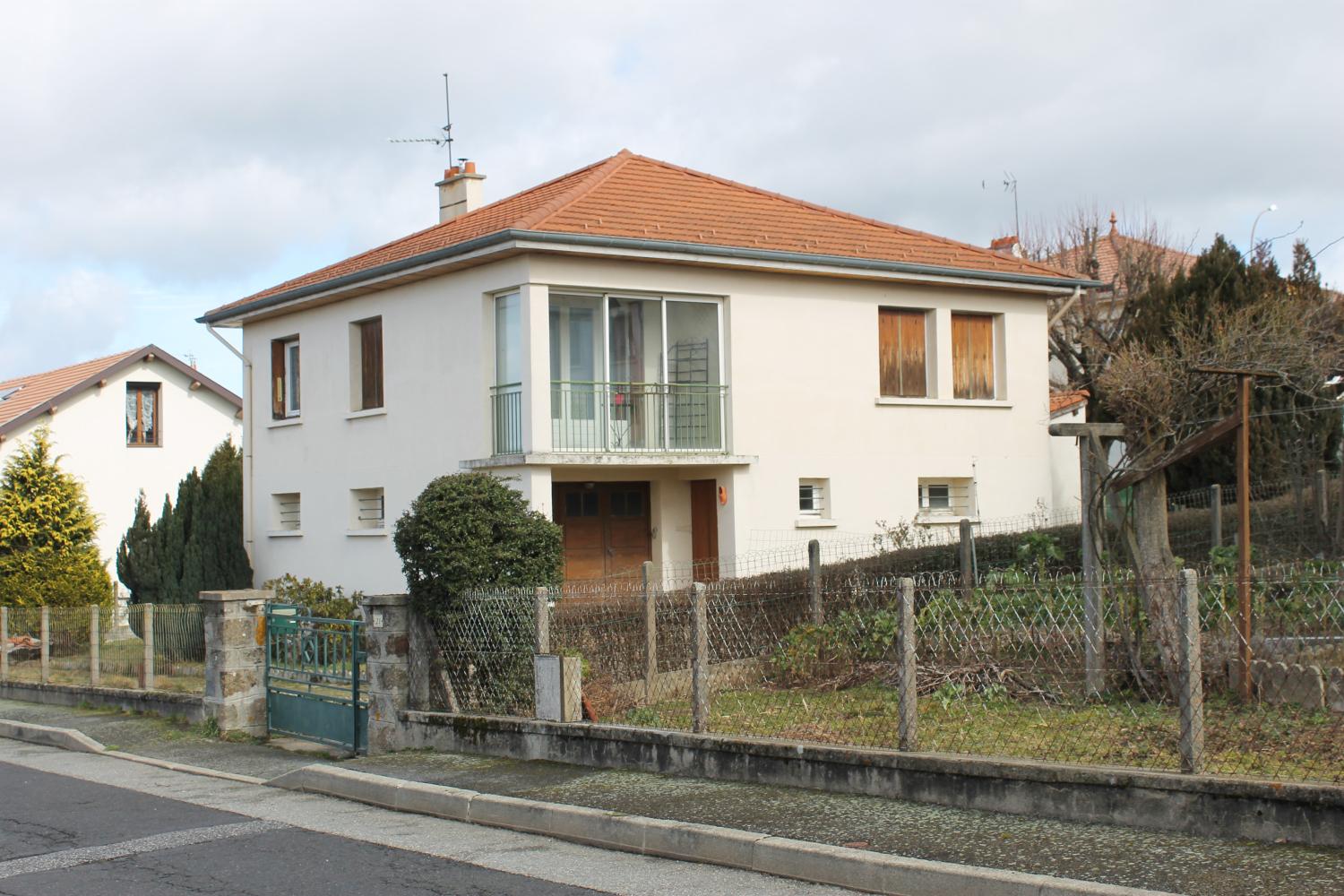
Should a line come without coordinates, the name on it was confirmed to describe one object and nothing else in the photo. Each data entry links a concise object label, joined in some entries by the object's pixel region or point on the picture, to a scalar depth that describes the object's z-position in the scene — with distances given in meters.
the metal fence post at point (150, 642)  16.20
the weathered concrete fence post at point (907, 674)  8.47
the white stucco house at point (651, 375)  19.53
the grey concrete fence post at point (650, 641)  11.27
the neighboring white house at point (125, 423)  32.66
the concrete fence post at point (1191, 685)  7.21
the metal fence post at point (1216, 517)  15.04
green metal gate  12.48
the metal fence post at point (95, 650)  17.34
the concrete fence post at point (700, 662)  9.59
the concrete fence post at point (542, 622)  10.82
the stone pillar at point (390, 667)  12.02
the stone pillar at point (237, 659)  13.91
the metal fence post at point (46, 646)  18.39
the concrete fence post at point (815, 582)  11.09
